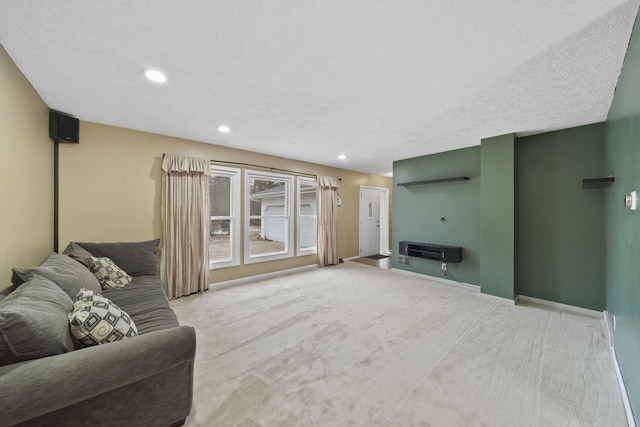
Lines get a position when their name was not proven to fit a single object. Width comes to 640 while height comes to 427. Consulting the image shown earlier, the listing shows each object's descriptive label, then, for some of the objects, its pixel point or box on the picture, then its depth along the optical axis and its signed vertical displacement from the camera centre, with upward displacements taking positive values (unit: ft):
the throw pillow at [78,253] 7.99 -1.42
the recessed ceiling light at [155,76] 6.33 +3.73
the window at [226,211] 13.57 +0.13
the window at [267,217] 14.36 -0.23
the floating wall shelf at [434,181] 13.24 +2.02
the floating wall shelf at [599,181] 7.73 +1.19
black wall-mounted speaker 8.59 +3.11
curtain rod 13.27 +2.87
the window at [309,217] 17.88 -0.25
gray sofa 3.06 -2.24
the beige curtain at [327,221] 17.88 -0.54
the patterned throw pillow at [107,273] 7.91 -2.06
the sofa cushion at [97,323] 4.10 -1.98
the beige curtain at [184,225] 11.32 -0.58
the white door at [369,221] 21.83 -0.66
